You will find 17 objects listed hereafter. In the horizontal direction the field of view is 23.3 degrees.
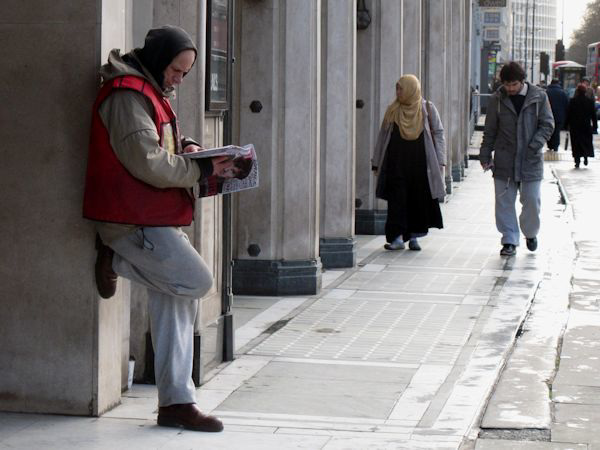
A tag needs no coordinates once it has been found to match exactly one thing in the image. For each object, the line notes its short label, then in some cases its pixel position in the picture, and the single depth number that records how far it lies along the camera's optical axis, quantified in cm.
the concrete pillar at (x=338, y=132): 1267
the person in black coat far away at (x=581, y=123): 2956
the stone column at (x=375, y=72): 1530
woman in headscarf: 1355
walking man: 1323
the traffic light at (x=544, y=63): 6275
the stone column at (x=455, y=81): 2465
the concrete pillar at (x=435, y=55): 2081
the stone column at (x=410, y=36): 1694
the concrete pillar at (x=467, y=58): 3070
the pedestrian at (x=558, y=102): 3488
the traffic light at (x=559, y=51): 7162
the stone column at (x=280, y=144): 1064
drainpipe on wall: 805
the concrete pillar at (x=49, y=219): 642
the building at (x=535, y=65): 15838
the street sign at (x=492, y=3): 3434
